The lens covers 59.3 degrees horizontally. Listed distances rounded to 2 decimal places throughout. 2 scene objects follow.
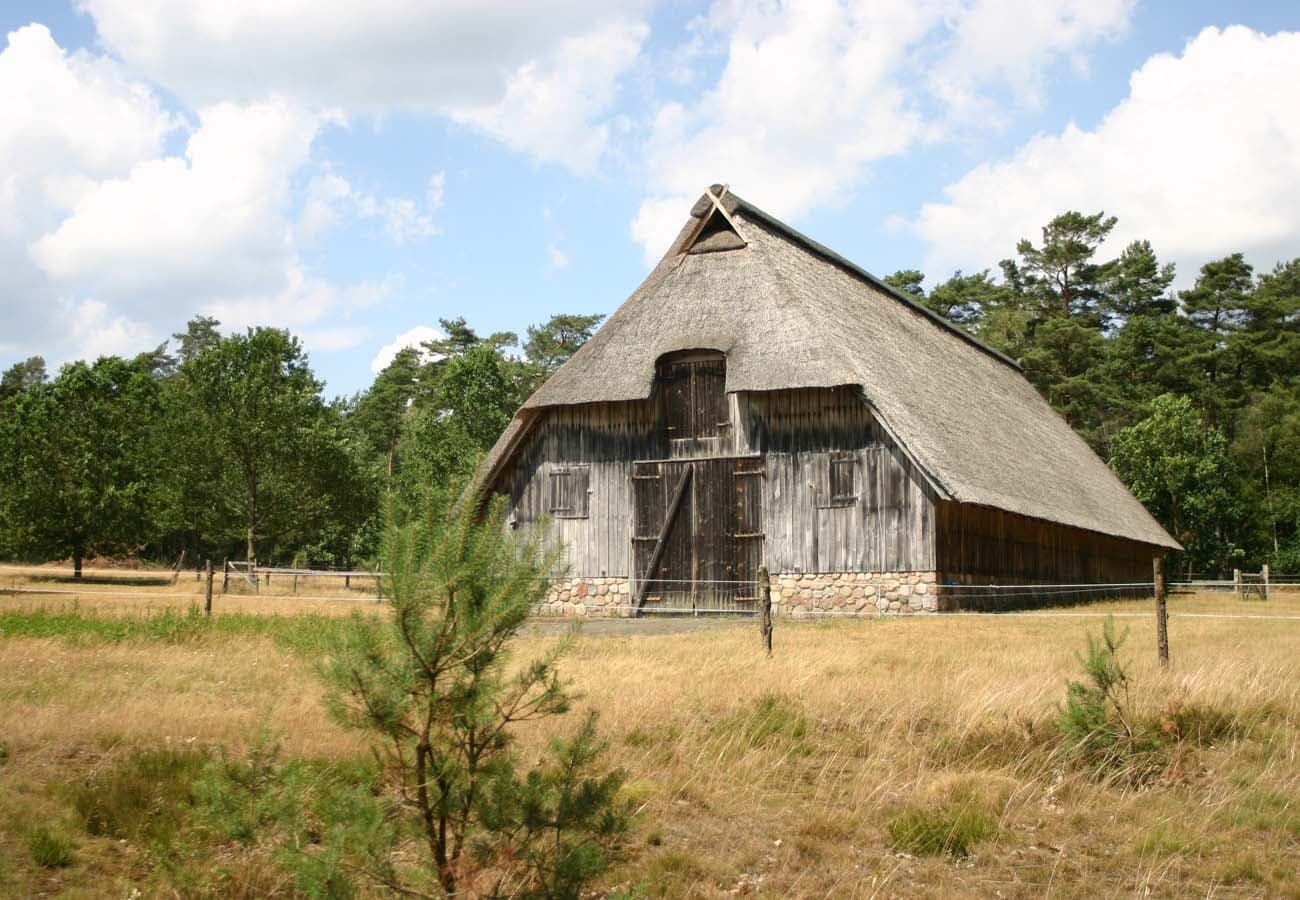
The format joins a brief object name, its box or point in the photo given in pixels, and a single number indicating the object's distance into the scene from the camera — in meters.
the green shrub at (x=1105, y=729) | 8.57
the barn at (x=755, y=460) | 22.19
